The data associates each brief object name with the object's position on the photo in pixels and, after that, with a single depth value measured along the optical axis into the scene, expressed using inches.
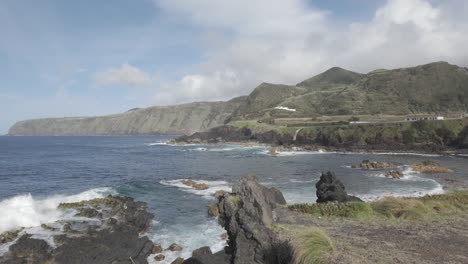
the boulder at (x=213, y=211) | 1308.4
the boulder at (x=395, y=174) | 2103.8
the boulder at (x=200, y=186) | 1890.1
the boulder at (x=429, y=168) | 2318.5
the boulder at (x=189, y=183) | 1995.6
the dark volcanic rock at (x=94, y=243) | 880.9
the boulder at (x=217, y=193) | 1647.1
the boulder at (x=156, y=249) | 963.3
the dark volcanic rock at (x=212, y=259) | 755.4
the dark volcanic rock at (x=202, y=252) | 807.7
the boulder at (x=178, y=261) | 834.2
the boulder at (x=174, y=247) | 965.2
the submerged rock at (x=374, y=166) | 2544.3
